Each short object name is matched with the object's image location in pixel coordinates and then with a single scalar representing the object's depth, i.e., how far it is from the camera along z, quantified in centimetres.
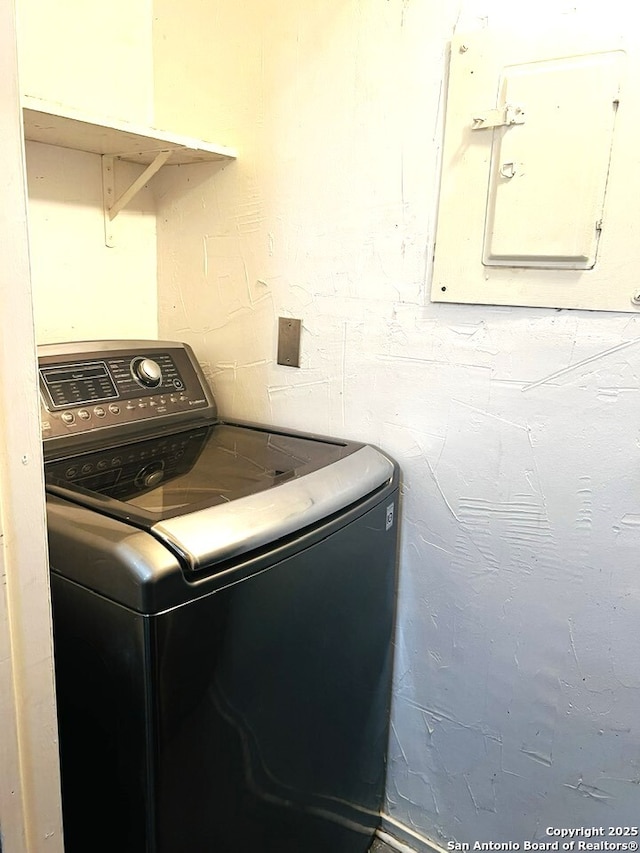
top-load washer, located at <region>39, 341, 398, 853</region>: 82
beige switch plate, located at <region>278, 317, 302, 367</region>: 142
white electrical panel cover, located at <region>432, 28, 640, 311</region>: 100
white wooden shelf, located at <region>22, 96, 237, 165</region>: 112
